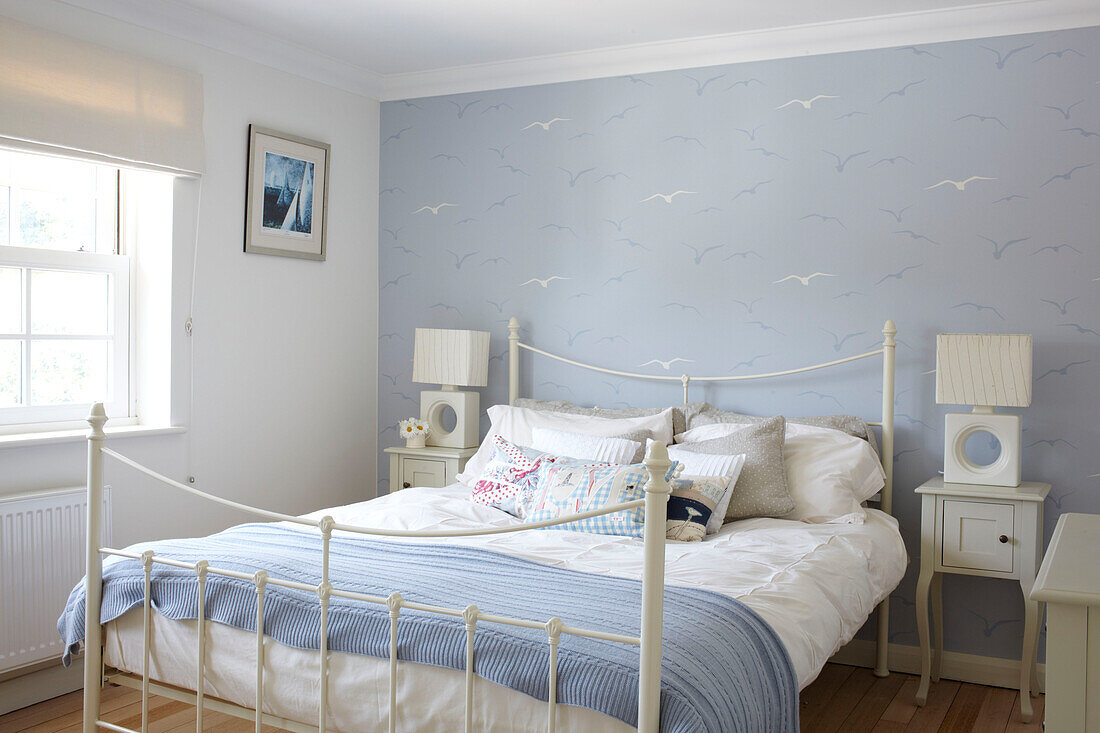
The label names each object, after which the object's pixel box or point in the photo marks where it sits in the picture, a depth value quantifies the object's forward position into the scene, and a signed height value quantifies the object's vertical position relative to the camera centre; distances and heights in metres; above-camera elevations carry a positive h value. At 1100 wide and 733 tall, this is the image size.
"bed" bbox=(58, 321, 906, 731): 1.70 -0.63
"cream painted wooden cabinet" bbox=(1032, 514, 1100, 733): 1.12 -0.37
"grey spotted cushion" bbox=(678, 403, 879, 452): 3.29 -0.25
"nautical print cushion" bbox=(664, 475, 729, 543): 2.71 -0.47
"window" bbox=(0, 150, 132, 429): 3.06 +0.17
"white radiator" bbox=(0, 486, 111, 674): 2.84 -0.73
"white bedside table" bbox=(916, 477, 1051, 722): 2.92 -0.60
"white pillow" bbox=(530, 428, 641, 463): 3.21 -0.35
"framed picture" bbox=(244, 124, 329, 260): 3.69 +0.63
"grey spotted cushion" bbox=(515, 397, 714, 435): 3.52 -0.24
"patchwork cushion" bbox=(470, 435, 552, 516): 3.09 -0.45
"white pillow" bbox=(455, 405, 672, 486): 3.42 -0.29
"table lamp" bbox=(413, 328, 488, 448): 3.90 -0.11
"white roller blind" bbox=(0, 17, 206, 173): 2.81 +0.80
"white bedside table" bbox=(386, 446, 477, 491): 3.87 -0.51
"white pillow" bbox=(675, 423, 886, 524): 3.02 -0.41
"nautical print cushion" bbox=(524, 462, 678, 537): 2.72 -0.44
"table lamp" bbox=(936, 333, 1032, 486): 2.95 -0.11
